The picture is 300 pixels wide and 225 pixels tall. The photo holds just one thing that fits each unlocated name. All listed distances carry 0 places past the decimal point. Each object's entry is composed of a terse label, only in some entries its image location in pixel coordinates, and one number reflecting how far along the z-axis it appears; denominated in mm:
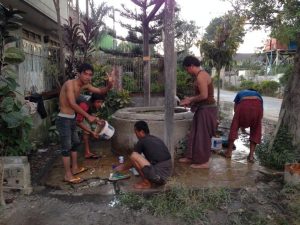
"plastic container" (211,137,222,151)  4976
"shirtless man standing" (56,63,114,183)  3641
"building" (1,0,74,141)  5462
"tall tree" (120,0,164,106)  8031
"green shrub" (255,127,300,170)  4110
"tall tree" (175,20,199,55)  33815
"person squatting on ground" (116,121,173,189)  3362
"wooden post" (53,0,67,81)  6566
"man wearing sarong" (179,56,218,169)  4155
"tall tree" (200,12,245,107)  7811
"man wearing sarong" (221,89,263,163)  4452
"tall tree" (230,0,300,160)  4061
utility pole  3649
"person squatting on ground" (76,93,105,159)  4568
